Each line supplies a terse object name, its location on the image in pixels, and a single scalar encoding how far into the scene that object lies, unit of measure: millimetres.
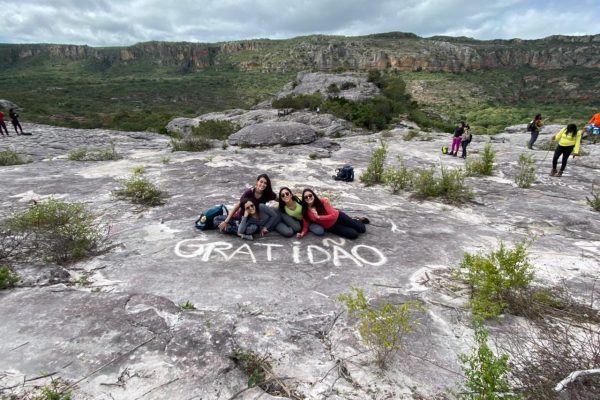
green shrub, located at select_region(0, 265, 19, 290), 3668
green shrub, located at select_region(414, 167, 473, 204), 7535
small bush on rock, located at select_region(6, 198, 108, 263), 4461
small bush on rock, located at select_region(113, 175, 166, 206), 6841
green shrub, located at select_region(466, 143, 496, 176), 9711
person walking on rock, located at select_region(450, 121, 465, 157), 12023
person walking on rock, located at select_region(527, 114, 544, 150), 13742
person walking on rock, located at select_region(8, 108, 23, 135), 16031
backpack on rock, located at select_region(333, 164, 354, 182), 9055
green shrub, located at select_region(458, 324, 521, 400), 2105
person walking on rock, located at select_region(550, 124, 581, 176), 8750
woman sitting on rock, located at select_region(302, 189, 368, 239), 5342
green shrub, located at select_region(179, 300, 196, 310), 3449
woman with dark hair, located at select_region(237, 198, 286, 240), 5215
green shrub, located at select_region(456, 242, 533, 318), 3438
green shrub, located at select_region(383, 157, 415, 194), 8336
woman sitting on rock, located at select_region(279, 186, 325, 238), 5379
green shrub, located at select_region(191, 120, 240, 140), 16453
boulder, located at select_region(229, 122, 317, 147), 14398
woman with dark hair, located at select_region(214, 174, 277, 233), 5293
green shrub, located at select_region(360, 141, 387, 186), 8961
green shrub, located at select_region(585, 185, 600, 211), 7020
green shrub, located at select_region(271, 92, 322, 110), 23812
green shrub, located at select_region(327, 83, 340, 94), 27266
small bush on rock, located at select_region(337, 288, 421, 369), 2768
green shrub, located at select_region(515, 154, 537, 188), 8547
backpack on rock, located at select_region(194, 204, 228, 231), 5457
